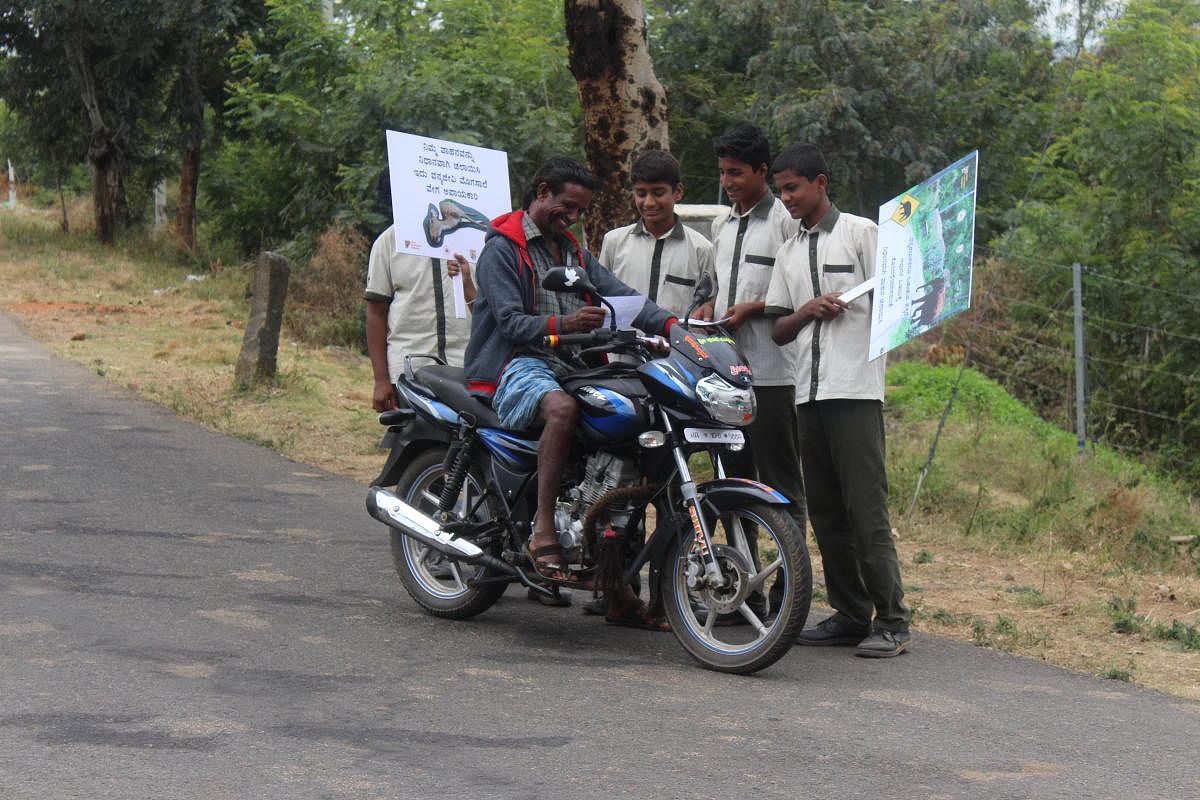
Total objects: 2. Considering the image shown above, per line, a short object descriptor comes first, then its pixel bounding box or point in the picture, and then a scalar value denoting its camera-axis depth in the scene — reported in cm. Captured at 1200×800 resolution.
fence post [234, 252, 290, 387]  1324
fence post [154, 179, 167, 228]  4142
